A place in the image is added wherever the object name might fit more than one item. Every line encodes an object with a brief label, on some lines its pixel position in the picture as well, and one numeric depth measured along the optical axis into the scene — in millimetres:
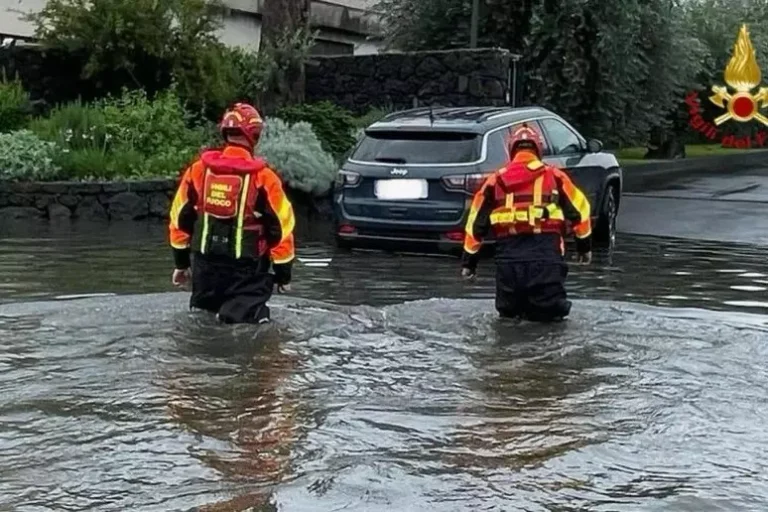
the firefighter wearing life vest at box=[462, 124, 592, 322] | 8133
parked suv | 12172
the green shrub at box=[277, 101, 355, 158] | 18141
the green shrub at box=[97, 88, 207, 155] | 16984
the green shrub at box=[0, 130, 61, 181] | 15539
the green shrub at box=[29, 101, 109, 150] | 16688
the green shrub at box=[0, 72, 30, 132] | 17766
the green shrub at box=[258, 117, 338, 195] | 15859
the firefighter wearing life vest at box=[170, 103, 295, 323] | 7711
